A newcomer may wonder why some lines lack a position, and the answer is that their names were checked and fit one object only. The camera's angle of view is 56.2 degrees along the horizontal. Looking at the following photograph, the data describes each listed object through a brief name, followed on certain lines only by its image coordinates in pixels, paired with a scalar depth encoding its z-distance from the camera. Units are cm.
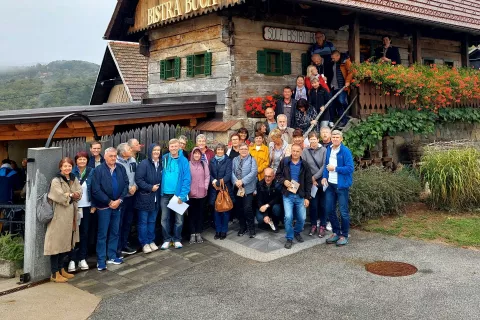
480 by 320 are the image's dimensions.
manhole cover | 622
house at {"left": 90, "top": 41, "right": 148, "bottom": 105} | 2153
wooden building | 1159
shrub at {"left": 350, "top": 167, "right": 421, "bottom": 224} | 874
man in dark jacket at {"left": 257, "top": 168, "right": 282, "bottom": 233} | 789
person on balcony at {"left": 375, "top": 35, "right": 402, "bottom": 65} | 1321
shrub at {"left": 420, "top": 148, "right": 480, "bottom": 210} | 920
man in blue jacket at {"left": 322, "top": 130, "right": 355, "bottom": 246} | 740
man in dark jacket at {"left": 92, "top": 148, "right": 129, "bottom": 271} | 688
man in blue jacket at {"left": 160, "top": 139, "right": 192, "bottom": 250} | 775
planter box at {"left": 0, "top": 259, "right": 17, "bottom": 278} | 691
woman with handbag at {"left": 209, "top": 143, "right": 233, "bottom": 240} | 802
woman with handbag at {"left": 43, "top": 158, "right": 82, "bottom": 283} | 643
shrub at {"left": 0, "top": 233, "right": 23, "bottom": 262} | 709
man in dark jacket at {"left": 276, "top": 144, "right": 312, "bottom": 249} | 746
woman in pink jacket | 791
